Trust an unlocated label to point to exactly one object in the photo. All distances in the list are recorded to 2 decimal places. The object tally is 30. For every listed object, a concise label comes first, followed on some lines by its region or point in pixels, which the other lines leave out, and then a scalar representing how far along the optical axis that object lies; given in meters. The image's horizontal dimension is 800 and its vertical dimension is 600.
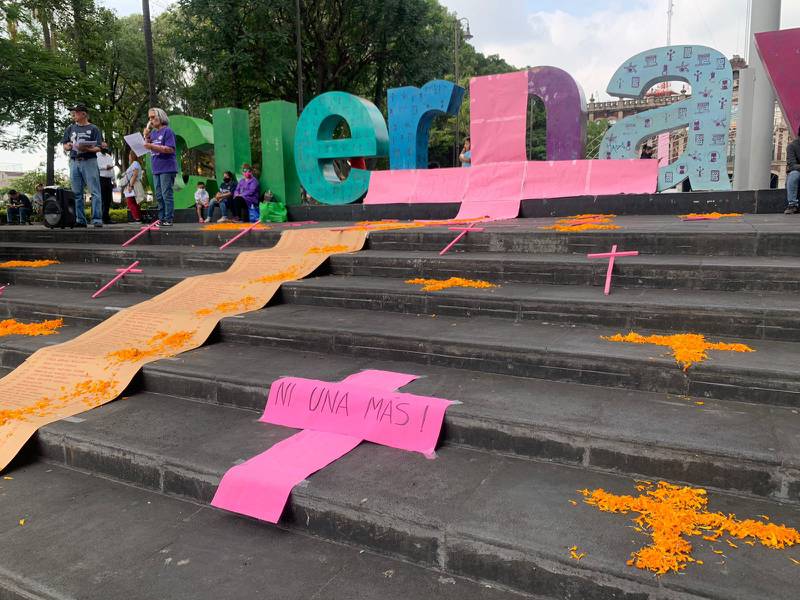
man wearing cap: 7.89
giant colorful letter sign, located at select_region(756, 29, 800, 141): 7.60
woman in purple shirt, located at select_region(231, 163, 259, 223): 10.68
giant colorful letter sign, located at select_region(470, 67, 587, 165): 8.95
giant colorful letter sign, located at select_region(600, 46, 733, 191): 8.23
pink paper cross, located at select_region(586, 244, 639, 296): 4.16
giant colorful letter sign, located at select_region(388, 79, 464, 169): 9.77
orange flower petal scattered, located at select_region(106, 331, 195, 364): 3.95
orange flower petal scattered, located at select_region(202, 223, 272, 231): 7.48
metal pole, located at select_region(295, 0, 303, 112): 17.47
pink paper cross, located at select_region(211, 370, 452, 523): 2.40
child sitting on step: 11.53
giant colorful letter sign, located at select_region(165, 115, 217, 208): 12.07
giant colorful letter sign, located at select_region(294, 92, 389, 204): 10.06
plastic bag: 10.46
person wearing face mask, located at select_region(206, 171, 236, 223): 10.84
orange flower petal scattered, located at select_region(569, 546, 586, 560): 1.84
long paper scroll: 3.45
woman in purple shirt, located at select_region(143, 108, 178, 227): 8.27
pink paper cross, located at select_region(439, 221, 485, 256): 5.66
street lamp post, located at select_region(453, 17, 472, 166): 27.02
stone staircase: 1.98
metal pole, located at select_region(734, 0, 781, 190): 9.28
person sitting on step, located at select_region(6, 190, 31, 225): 20.02
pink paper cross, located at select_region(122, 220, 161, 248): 7.58
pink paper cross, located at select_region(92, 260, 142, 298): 5.87
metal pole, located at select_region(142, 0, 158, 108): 15.07
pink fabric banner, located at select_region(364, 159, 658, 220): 8.23
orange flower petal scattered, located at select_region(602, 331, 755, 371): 2.92
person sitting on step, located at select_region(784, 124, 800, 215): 7.07
